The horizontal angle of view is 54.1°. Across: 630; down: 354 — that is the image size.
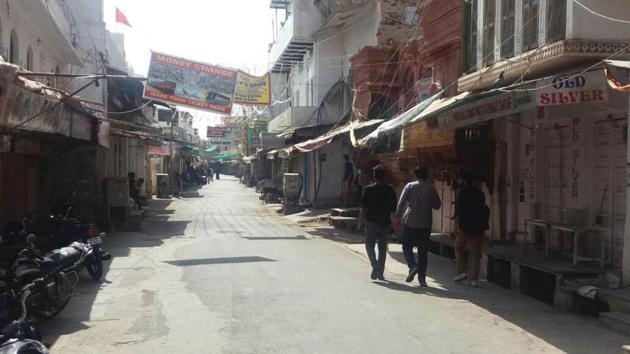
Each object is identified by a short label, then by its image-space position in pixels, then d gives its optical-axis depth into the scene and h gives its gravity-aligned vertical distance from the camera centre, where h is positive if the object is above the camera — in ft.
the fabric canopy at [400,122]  37.83 +3.11
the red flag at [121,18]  84.94 +20.52
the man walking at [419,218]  31.42 -2.40
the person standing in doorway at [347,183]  77.77 -1.77
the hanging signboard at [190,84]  65.62 +9.06
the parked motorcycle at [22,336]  15.60 -4.71
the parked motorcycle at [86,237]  32.29 -3.79
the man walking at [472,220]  30.89 -2.42
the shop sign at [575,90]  24.53 +3.35
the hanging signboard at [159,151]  120.46 +3.26
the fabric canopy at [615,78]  20.08 +3.31
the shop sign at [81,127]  36.42 +2.42
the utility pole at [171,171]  130.66 -0.90
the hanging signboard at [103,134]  45.41 +2.45
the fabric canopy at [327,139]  57.52 +3.29
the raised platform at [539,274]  26.71 -4.71
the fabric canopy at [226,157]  267.51 +5.07
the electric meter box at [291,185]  90.47 -2.36
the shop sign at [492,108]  25.96 +3.03
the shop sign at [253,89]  75.25 +9.74
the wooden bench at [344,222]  62.85 -5.52
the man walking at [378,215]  32.55 -2.35
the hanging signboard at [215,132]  234.99 +13.73
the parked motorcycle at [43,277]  21.20 -4.32
